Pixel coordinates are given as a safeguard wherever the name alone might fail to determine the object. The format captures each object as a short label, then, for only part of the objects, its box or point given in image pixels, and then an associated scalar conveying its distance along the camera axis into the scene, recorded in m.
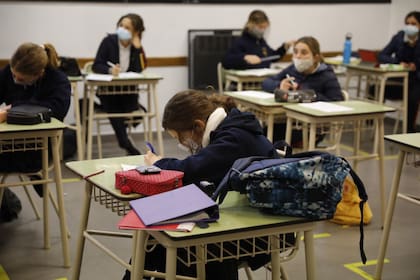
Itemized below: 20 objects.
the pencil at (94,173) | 2.45
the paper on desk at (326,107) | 3.81
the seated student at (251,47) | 6.19
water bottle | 6.50
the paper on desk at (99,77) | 5.00
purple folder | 1.89
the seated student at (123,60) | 5.46
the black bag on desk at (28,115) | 3.16
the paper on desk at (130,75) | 5.11
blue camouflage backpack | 1.97
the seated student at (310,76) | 4.50
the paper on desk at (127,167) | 2.52
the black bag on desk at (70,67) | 5.27
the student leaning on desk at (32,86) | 3.52
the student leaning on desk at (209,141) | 2.29
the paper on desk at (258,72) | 5.82
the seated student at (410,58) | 6.54
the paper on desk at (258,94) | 4.39
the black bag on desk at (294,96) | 4.11
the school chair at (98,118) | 5.49
